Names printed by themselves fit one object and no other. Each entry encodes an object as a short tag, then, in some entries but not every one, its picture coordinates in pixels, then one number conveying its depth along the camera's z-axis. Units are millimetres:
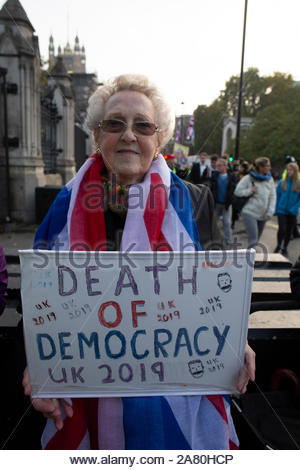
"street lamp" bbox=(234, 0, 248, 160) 11275
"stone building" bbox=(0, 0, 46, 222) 7547
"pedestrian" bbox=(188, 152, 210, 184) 9045
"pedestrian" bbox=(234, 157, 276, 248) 6367
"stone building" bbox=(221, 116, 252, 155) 59906
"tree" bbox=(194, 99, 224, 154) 50209
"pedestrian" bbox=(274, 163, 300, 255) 7043
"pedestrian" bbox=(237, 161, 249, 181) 10703
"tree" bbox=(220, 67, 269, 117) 48219
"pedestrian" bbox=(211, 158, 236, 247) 8055
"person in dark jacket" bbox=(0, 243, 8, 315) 1832
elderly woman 1360
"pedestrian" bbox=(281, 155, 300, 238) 8036
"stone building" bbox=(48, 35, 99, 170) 16219
